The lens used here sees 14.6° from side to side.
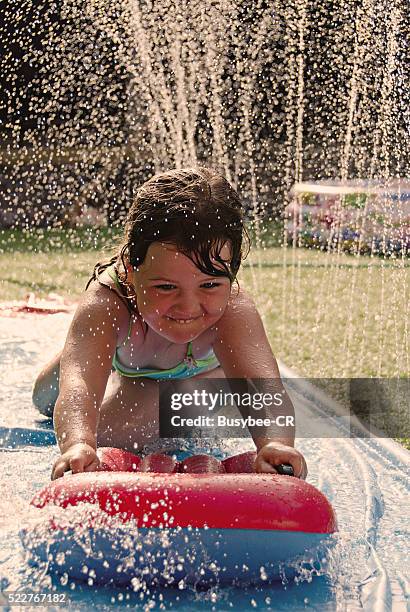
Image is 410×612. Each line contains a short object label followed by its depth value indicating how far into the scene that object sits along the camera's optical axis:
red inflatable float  1.94
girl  2.13
